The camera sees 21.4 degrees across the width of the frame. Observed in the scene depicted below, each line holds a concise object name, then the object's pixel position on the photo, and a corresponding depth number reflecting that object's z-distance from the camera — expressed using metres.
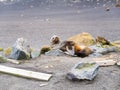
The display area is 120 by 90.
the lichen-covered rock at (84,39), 6.94
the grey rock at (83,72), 4.57
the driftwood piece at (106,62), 5.18
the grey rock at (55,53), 6.34
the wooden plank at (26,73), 4.81
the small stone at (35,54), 6.14
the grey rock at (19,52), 5.88
